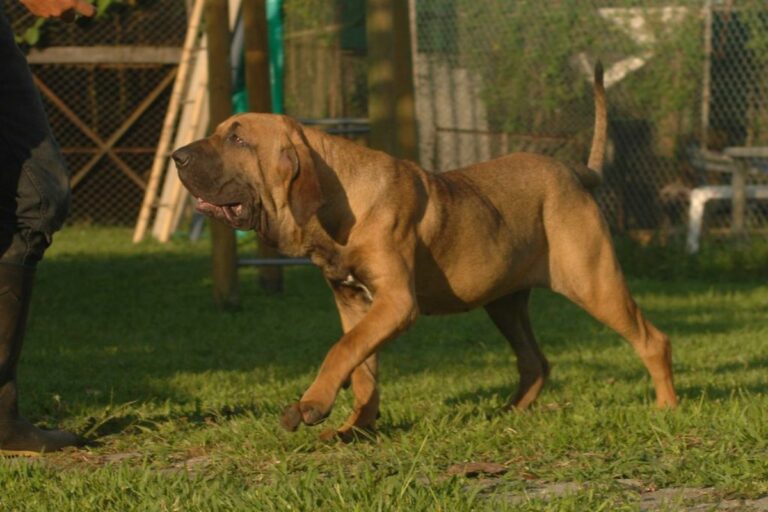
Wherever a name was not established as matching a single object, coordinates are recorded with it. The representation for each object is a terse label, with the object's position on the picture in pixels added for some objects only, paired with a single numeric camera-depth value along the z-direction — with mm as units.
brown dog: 5383
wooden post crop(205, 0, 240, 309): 10453
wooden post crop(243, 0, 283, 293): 10781
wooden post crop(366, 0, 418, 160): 9664
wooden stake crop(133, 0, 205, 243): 16188
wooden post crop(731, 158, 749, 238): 13117
